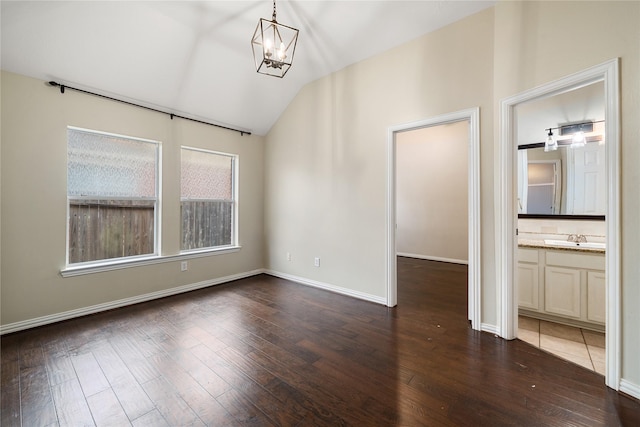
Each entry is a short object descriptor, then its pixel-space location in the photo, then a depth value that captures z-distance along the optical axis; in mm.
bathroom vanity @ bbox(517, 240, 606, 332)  2604
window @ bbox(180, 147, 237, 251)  3881
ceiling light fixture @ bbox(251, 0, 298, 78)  2039
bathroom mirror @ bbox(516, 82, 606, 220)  2943
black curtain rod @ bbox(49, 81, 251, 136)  2752
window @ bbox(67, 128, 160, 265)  2973
